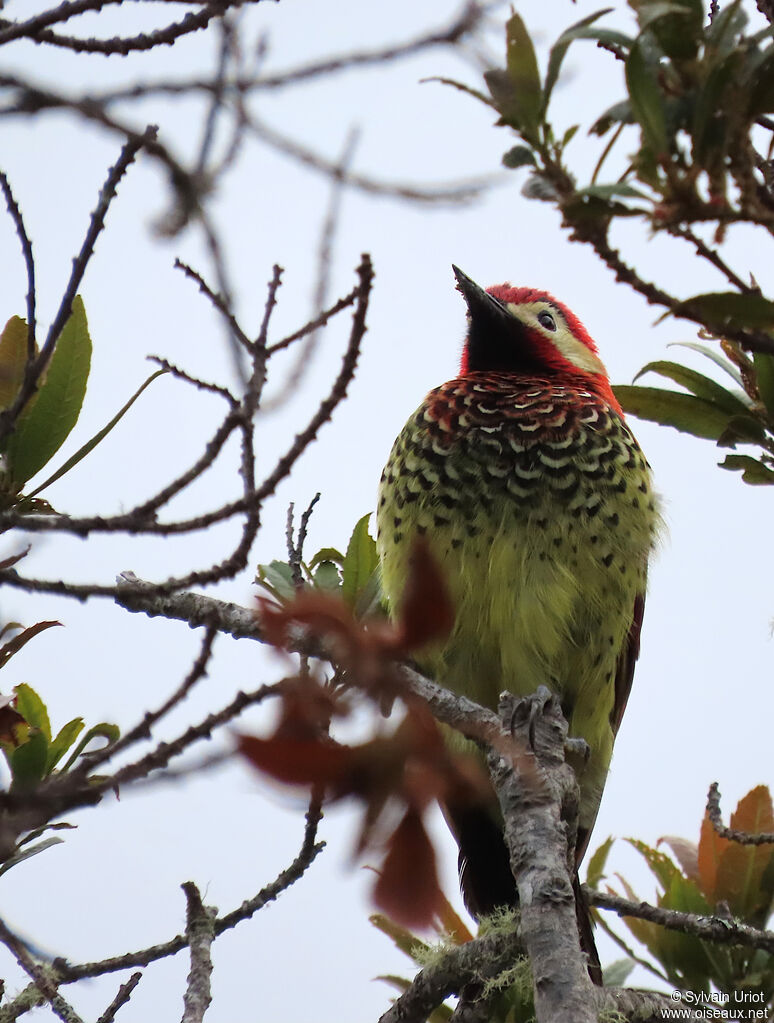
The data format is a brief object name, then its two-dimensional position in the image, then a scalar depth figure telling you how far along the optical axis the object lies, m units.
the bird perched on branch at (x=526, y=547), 7.62
